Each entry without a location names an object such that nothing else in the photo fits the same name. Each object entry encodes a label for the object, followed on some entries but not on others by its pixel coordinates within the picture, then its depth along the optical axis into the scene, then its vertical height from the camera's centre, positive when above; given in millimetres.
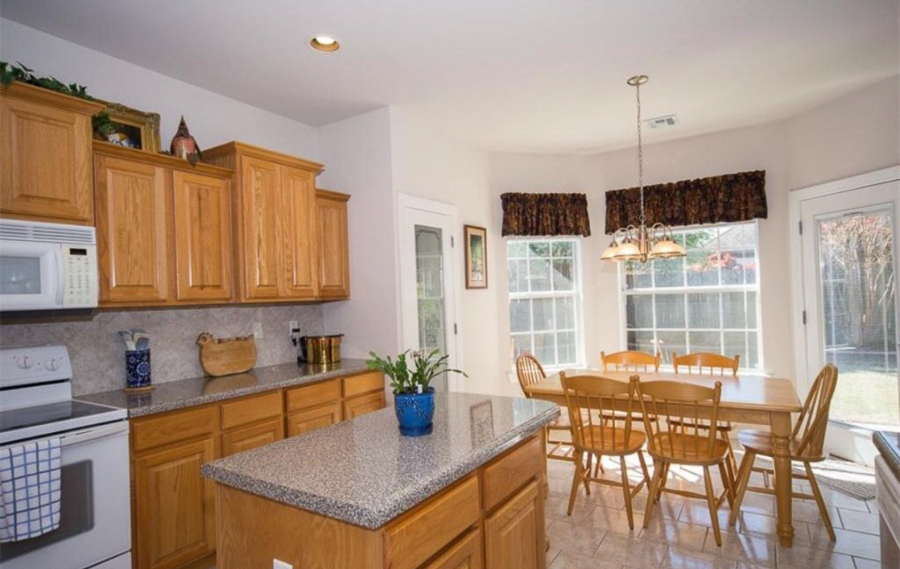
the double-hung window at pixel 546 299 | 4891 -117
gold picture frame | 2547 +965
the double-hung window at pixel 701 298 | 4359 -148
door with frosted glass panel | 3584 +112
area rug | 3127 -1397
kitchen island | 1176 -564
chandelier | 3008 +233
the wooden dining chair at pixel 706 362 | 3519 -601
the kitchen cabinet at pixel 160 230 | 2373 +390
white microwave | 1948 +168
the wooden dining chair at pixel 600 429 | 2738 -895
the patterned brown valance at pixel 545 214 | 4734 +735
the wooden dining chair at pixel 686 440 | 2521 -919
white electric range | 1802 -661
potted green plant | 1675 -362
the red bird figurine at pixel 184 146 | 2725 +884
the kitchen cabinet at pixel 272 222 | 2941 +489
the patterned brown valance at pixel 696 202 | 4180 +750
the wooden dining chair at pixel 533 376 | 3395 -666
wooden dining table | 2504 -718
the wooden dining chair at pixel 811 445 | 2568 -943
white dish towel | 1670 -655
